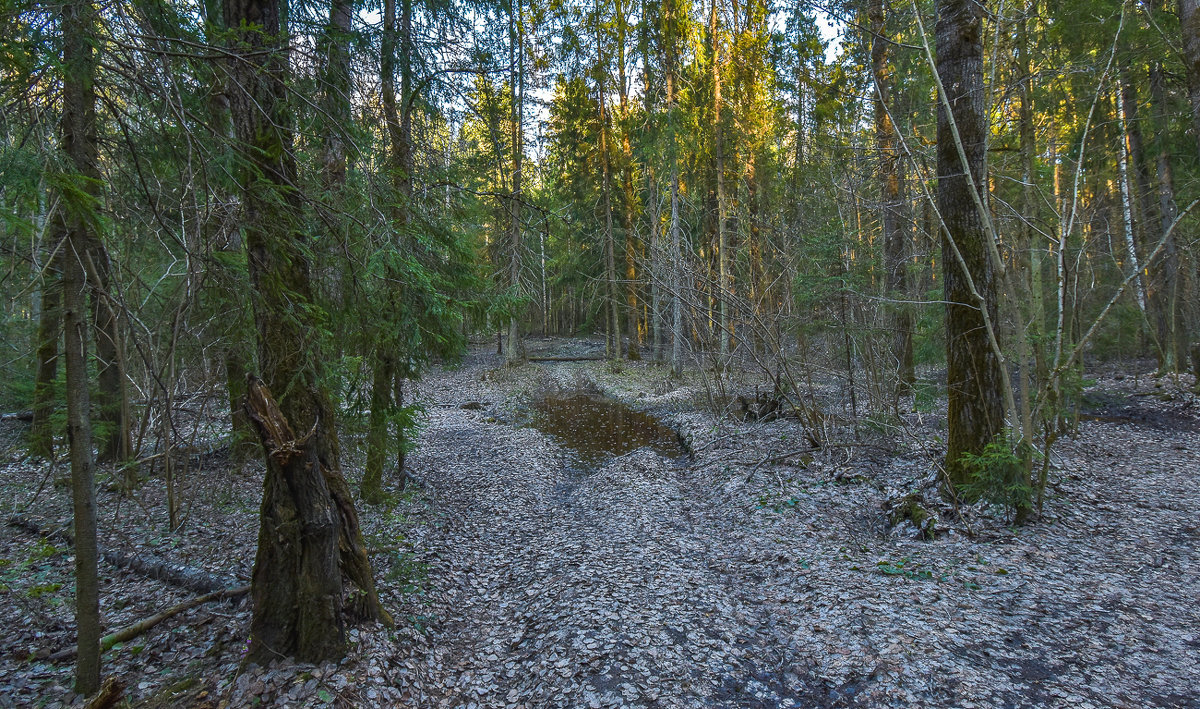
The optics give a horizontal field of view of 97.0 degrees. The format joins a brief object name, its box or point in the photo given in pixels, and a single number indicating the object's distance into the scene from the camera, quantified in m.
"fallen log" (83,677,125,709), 2.97
